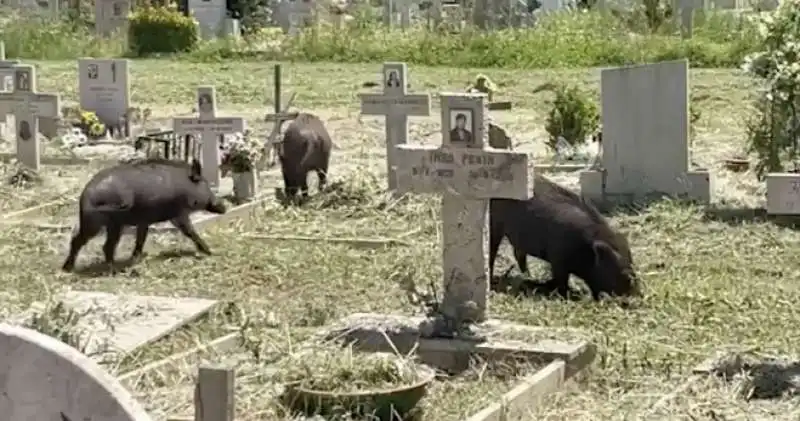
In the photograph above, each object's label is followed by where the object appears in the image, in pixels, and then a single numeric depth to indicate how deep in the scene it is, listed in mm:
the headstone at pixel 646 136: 14867
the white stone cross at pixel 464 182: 9000
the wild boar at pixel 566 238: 10594
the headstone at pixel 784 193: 8734
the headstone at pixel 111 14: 41031
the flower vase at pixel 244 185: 15195
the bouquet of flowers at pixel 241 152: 15172
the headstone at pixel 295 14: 41719
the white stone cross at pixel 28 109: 17375
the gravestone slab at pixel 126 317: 8961
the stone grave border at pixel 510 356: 7953
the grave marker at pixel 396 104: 15703
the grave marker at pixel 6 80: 19844
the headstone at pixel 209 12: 47188
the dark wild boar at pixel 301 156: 15438
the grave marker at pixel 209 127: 15539
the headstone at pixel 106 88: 20672
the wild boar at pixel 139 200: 12031
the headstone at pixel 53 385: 3988
